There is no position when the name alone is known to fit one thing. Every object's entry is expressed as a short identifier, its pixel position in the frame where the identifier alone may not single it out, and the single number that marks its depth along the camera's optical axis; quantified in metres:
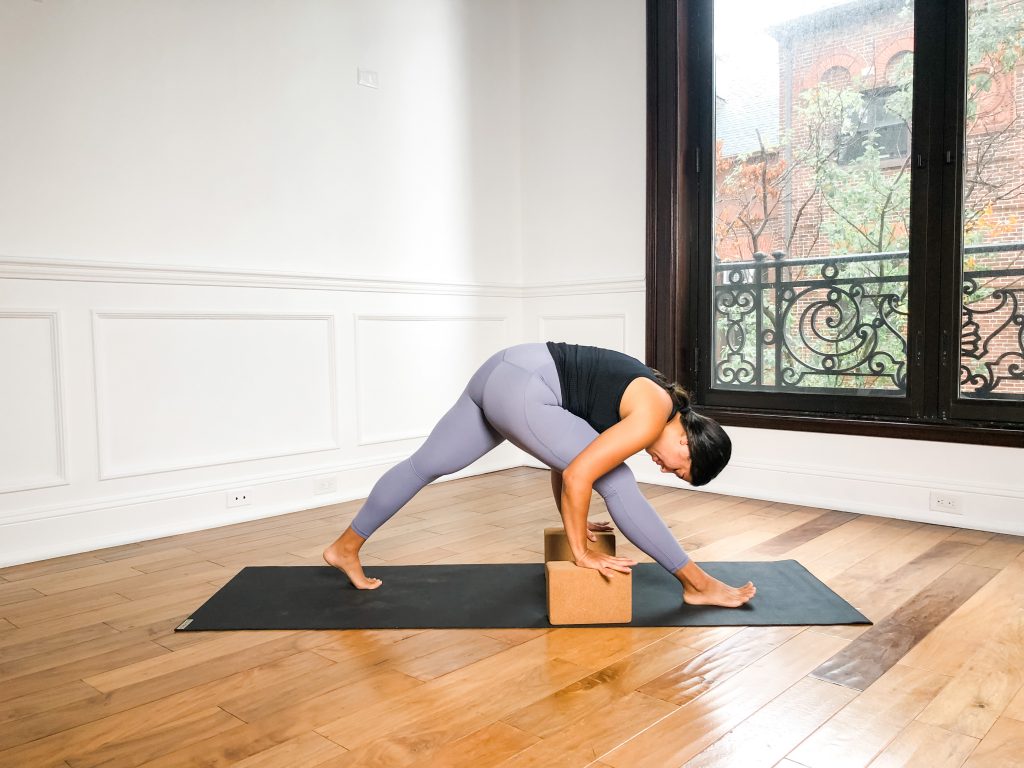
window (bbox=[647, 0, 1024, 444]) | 3.06
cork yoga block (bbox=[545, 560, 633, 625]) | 2.06
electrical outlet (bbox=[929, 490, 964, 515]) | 3.10
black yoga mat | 2.10
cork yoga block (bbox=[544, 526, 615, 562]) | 2.38
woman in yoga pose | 2.00
